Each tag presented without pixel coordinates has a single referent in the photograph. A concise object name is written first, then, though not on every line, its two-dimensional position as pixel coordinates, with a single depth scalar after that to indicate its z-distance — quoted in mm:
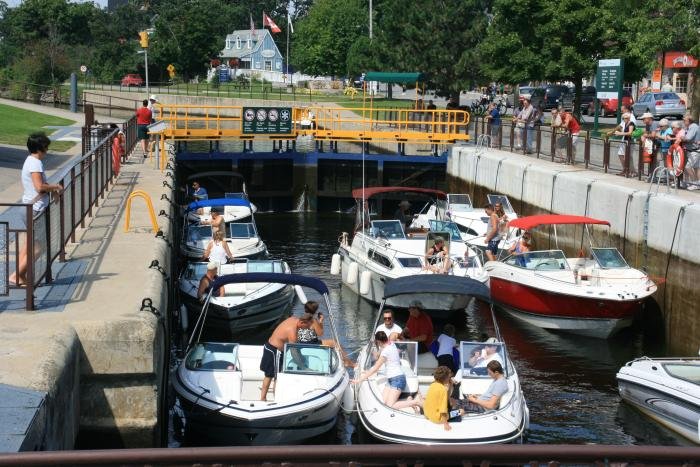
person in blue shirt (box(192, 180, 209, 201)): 32656
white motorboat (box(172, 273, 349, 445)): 13656
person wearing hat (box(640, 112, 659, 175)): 26234
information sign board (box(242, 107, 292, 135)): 42000
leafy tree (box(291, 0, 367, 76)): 104438
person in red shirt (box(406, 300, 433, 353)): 17375
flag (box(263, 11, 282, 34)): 91250
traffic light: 47897
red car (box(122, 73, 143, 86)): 95625
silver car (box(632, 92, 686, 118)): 50625
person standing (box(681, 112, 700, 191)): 24328
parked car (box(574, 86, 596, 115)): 59919
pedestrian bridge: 41375
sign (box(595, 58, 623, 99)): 35125
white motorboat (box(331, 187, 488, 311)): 23672
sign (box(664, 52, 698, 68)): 61688
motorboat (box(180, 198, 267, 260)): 25719
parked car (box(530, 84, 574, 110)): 61125
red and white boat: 21422
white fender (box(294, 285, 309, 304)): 18497
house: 130000
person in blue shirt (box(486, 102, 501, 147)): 39638
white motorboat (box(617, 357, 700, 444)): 15431
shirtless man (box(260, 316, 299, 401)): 14367
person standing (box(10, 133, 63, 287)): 13867
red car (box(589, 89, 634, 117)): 54438
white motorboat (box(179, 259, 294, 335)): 20891
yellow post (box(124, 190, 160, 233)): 20484
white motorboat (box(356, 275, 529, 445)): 13047
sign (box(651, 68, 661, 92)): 66775
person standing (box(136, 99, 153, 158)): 38469
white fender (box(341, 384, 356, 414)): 14812
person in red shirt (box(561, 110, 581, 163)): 34688
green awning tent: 50250
